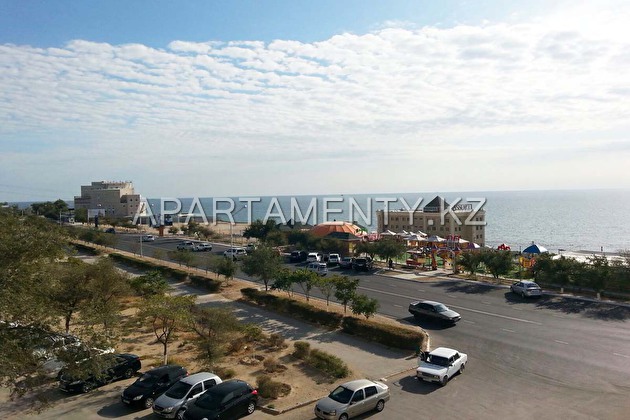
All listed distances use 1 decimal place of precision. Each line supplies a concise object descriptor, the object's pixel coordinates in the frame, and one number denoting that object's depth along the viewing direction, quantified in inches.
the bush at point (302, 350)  893.8
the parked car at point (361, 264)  1930.4
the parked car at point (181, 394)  647.1
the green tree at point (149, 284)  1307.8
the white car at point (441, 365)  749.9
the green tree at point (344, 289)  1125.2
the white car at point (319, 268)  1822.1
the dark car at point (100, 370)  628.4
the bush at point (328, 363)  796.6
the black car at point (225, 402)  619.2
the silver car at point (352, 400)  623.5
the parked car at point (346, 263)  2012.8
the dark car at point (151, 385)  684.7
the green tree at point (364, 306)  1053.8
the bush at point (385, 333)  925.8
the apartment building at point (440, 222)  3804.1
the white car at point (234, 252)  2213.3
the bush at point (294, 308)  1128.8
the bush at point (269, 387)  711.7
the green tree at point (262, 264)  1417.3
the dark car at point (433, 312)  1104.8
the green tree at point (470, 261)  1718.8
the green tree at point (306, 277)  1230.9
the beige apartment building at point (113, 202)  7239.2
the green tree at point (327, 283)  1175.6
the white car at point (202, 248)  2620.1
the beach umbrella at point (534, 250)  1917.3
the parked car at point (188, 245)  2642.0
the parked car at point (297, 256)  2219.5
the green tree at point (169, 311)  838.5
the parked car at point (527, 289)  1357.0
